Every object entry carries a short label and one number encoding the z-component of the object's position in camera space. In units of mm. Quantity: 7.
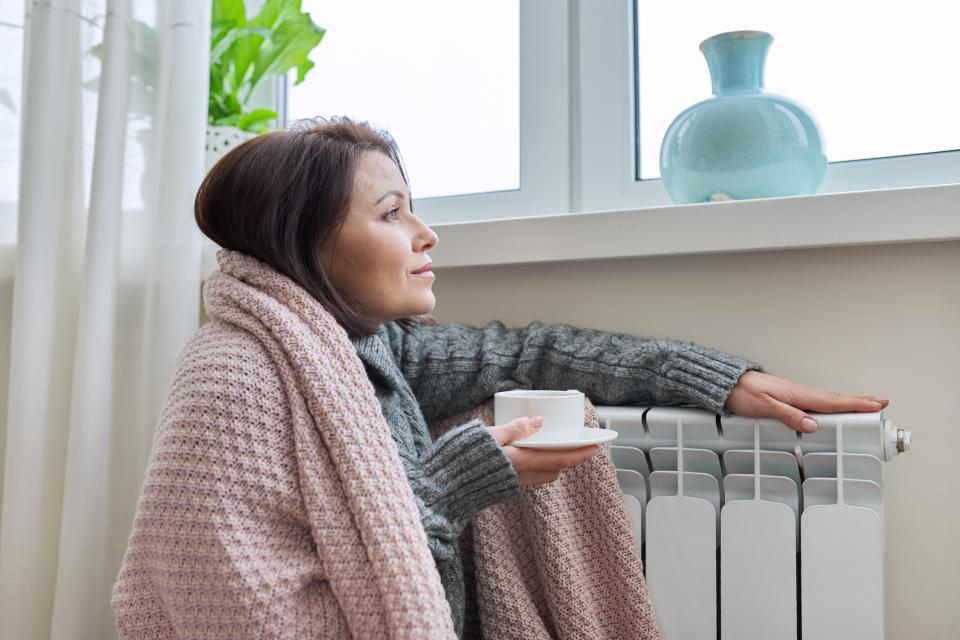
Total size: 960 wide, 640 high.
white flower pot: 1311
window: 1096
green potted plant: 1314
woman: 654
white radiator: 868
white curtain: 1076
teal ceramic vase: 1023
